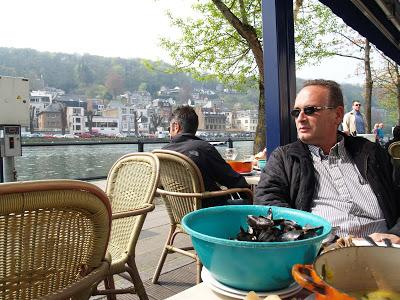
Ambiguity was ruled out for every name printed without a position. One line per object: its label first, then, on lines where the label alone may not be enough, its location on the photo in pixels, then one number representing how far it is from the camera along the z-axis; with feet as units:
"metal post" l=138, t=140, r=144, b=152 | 22.40
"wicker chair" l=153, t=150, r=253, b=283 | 8.07
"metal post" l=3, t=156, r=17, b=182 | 16.41
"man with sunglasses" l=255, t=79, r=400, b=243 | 5.47
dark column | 9.59
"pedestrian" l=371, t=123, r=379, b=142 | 59.04
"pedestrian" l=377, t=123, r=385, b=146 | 57.47
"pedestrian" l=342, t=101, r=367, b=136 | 34.02
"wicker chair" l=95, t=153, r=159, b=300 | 6.29
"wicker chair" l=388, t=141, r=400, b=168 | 16.25
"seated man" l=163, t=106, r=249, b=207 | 8.87
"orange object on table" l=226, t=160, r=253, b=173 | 10.55
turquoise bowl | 2.31
